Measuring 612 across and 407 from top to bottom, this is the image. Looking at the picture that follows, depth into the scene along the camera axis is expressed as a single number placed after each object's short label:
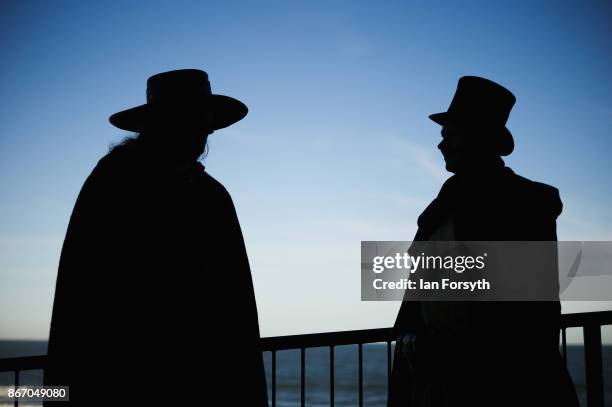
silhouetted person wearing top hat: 2.51
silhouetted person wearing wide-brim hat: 2.23
